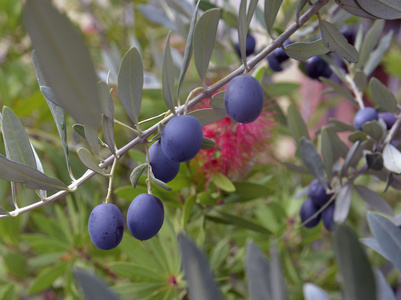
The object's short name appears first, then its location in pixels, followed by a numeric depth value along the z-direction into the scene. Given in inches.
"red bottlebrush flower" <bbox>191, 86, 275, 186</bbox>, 17.5
